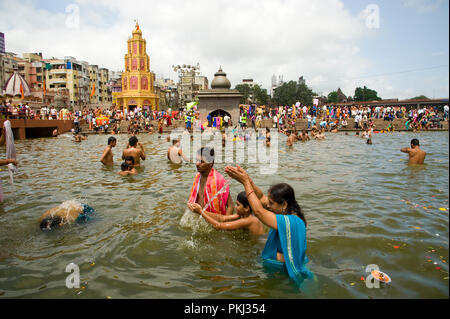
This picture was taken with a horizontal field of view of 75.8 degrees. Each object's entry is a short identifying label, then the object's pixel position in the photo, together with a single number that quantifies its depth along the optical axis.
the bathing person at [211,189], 4.32
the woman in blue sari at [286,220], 2.69
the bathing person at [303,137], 18.75
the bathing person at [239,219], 3.95
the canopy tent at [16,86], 22.64
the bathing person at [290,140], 15.75
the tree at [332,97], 93.12
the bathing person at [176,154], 10.49
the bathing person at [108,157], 9.38
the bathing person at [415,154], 9.30
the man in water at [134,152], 9.06
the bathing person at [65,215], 4.60
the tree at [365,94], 99.56
